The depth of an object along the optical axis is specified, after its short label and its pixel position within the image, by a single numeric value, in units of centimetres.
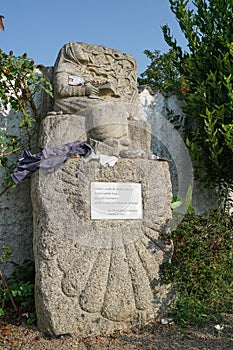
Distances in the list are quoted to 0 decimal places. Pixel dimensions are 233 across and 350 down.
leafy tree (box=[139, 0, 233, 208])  444
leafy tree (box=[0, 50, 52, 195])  356
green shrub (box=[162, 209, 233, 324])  317
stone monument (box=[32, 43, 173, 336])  285
